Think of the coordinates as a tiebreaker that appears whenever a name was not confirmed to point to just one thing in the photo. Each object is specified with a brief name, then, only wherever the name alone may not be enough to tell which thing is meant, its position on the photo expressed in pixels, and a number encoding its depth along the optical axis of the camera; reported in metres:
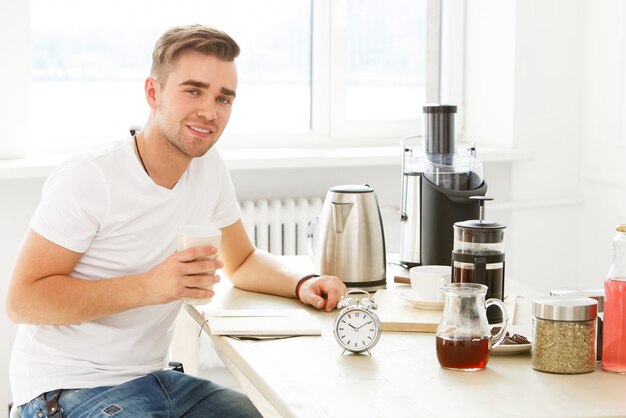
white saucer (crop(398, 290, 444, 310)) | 2.56
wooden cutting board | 2.47
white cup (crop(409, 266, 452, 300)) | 2.58
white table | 2.07
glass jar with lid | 2.19
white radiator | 3.98
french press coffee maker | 2.45
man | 2.49
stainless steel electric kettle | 2.77
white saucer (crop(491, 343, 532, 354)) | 2.30
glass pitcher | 2.22
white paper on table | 2.44
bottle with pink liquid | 2.21
